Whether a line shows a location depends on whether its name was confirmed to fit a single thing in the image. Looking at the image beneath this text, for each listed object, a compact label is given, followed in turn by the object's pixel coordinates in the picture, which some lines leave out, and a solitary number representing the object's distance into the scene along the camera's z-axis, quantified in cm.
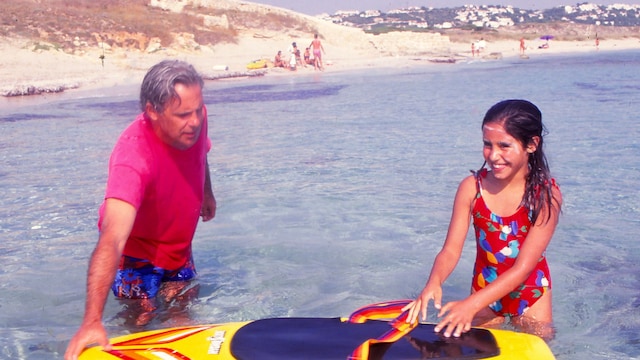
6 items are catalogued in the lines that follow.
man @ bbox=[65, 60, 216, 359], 283
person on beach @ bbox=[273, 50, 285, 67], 2789
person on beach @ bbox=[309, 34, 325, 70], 2850
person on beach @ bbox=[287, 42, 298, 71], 2777
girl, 294
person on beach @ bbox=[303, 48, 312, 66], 2995
